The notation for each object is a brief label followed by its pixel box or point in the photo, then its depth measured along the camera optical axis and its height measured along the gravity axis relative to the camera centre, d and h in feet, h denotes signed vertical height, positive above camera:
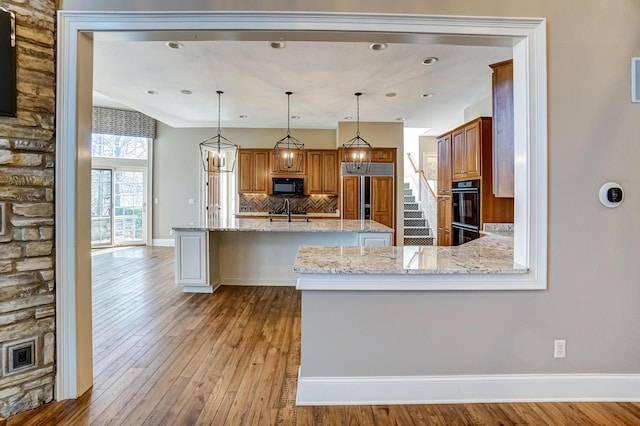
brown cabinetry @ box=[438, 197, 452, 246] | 15.03 -0.27
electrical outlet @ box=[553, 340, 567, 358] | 6.33 -2.63
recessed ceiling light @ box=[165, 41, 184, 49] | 11.21 +6.11
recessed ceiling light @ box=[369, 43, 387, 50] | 11.02 +5.98
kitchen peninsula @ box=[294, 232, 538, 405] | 6.20 -2.29
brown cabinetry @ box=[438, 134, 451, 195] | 14.98 +2.48
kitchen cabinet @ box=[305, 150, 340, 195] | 24.35 +3.42
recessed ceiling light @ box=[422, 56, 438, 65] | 12.26 +6.13
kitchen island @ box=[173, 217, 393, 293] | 13.93 -1.53
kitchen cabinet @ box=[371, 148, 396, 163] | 22.76 +4.35
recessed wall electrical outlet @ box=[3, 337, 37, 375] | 5.85 -2.64
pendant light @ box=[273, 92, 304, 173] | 23.86 +4.39
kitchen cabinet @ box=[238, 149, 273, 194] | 24.53 +3.44
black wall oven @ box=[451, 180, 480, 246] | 12.40 +0.19
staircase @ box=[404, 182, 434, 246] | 25.52 -0.83
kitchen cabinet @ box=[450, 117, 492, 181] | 12.02 +2.76
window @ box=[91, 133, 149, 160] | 24.62 +5.52
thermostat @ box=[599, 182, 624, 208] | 6.23 +0.43
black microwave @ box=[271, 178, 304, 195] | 24.35 +2.26
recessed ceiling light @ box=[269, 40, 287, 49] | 10.95 +6.01
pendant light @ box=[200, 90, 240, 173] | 23.83 +5.01
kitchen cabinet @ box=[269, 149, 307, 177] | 24.34 +3.80
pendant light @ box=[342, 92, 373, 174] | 22.12 +4.08
